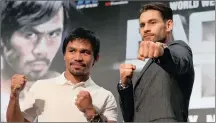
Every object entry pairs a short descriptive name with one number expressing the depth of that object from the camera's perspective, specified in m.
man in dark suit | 2.65
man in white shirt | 3.02
